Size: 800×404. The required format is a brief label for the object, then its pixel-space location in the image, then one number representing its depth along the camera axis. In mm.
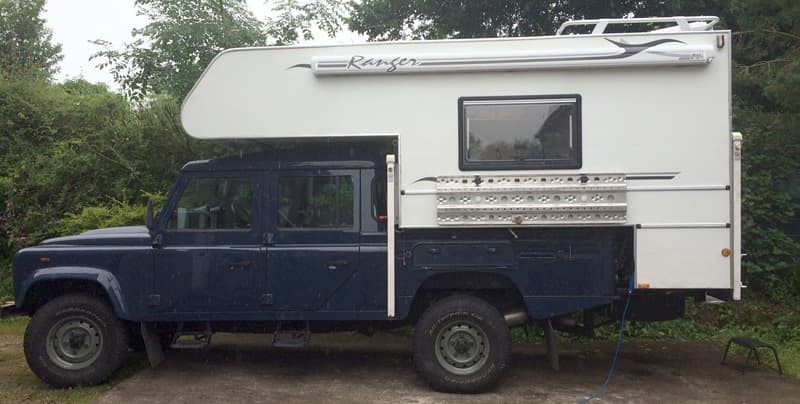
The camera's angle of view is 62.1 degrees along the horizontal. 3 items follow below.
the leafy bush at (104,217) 9227
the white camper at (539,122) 5715
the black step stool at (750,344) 6797
